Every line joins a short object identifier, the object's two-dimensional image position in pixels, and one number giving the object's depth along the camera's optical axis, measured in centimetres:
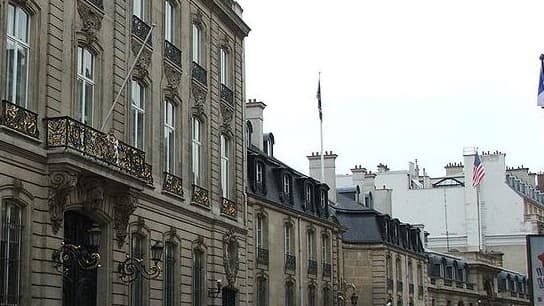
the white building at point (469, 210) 9419
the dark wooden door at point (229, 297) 3520
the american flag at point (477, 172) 8050
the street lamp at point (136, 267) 2594
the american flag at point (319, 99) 5397
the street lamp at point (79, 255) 2312
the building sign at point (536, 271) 2841
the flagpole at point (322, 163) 5416
